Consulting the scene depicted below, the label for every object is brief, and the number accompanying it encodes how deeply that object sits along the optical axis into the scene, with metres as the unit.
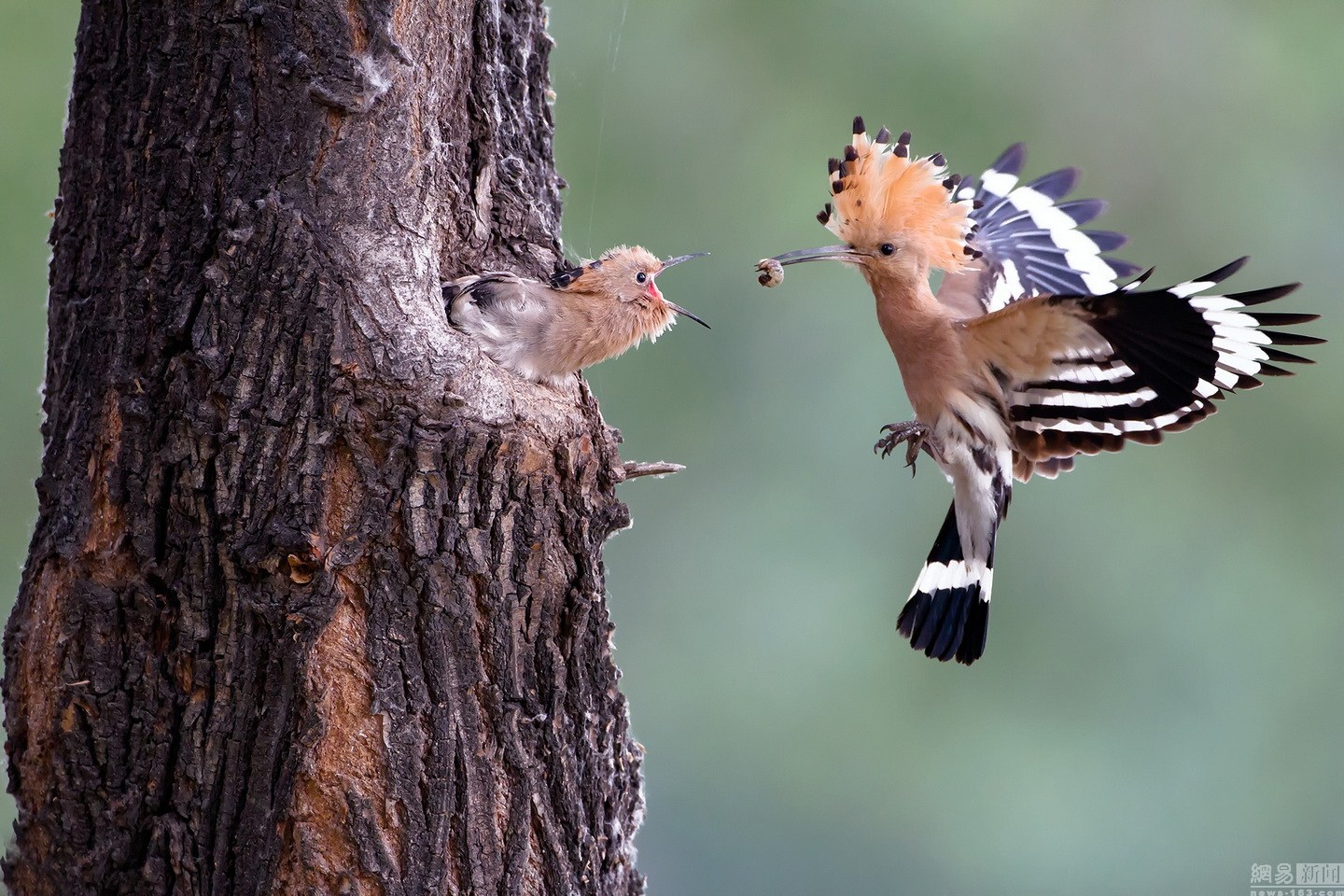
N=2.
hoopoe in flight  11.14
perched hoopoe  11.07
